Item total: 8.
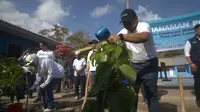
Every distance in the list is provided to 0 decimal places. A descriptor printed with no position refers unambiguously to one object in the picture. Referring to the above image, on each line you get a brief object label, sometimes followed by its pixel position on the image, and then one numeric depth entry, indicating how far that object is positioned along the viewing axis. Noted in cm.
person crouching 277
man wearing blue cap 146
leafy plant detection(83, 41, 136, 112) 76
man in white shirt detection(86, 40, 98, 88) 327
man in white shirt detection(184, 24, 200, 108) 286
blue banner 398
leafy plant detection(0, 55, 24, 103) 191
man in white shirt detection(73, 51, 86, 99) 431
